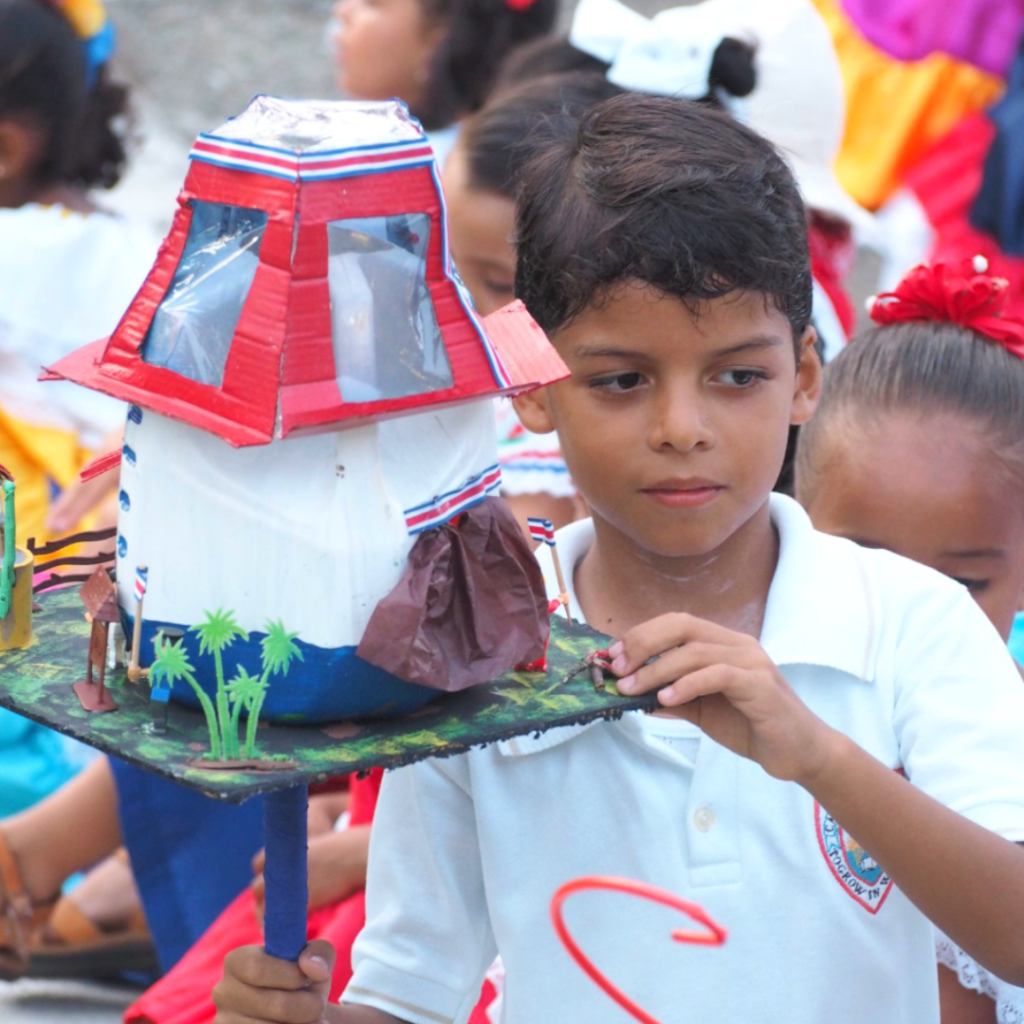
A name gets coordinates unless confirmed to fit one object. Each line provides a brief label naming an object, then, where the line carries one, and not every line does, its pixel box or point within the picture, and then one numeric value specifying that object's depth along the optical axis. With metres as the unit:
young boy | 2.34
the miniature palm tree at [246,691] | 2.15
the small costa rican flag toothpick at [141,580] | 2.18
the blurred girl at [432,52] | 4.51
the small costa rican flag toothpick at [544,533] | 2.25
